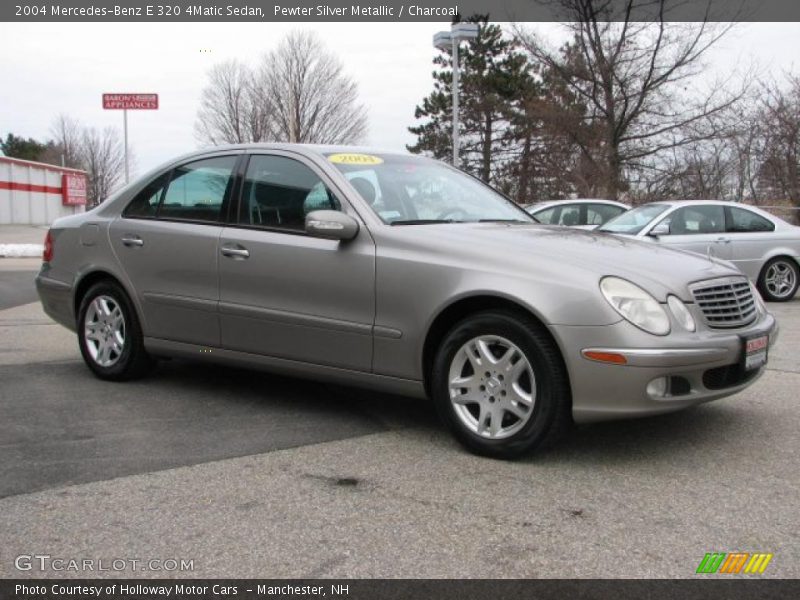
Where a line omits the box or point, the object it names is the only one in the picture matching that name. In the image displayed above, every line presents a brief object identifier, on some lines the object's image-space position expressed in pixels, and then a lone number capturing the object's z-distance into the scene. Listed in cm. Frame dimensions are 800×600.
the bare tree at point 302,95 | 3406
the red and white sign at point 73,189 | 3856
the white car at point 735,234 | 1102
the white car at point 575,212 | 1346
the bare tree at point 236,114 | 3431
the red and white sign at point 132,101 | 1983
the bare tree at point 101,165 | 6319
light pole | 1867
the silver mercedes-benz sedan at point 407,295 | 378
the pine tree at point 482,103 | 4169
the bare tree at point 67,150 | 6264
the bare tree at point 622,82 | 2391
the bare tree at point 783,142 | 2333
